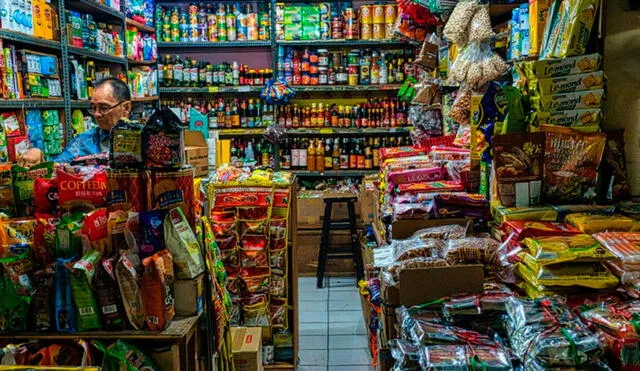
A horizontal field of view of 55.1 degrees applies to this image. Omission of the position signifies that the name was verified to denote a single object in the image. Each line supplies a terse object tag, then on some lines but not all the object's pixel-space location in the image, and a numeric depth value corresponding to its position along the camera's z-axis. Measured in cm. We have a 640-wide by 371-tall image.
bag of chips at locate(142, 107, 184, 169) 184
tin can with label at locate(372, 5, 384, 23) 707
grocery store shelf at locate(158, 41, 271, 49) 728
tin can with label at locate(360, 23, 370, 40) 712
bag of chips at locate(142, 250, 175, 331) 174
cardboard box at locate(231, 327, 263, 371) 288
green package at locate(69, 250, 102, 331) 170
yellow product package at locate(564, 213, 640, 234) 243
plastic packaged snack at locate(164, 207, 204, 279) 184
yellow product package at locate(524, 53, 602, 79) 274
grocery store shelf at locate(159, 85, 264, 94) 727
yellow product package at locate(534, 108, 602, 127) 276
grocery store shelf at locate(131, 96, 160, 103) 663
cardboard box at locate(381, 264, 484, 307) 216
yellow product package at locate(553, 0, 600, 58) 270
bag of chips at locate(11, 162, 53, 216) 201
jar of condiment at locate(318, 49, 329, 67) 720
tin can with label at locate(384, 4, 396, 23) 707
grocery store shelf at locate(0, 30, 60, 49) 384
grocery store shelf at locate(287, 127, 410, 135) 717
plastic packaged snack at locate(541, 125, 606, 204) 266
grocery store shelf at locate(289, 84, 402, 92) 719
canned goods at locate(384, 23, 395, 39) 705
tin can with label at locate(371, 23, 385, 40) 711
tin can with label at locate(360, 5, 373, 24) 709
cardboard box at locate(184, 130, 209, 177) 345
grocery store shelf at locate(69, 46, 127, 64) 488
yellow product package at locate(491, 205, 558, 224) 262
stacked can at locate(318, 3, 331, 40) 717
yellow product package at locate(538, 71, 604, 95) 274
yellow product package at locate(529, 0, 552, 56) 307
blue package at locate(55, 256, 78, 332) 175
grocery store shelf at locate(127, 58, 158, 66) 671
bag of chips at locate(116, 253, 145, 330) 173
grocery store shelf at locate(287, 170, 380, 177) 727
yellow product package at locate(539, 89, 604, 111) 276
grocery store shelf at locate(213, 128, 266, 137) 729
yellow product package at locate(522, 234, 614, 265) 207
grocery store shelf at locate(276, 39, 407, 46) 711
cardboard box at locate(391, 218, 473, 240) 298
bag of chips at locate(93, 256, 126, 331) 173
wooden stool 580
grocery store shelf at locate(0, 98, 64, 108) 391
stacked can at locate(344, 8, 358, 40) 714
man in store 399
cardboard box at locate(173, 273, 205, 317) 188
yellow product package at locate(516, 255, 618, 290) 204
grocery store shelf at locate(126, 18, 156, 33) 654
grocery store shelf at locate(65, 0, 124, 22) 522
